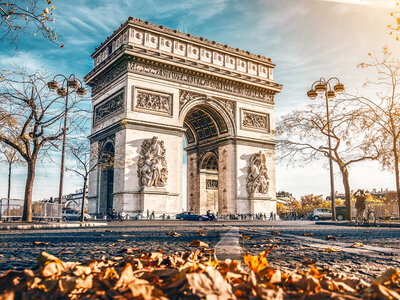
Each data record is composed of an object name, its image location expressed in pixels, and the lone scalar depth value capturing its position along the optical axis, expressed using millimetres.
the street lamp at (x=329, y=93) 19356
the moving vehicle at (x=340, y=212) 36469
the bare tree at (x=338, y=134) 18672
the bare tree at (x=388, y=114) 16500
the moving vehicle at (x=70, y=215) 31688
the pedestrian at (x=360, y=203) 15716
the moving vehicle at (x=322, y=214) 39000
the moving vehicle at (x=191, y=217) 27406
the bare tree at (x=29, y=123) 15320
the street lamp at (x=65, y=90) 16078
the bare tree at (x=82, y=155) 17062
